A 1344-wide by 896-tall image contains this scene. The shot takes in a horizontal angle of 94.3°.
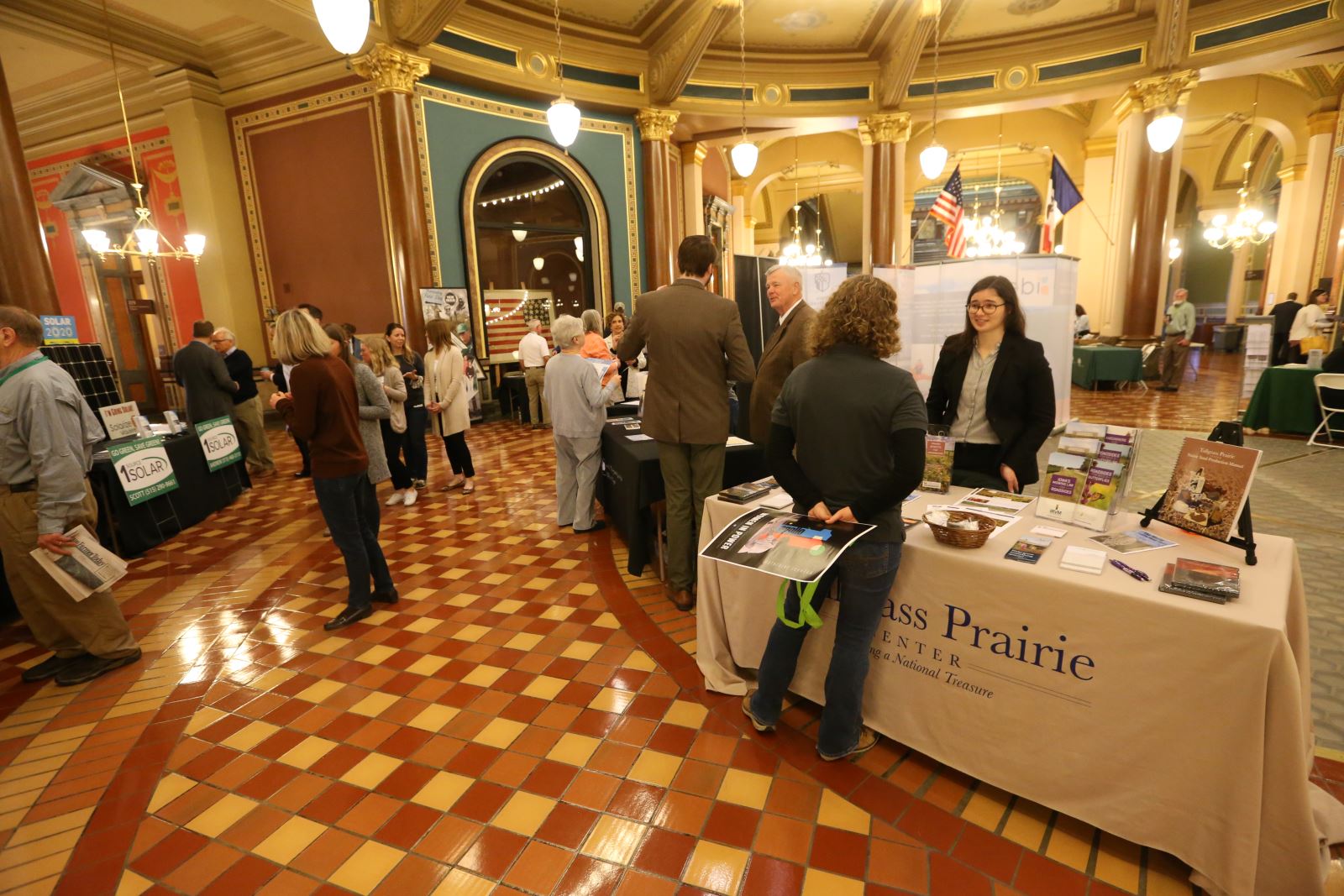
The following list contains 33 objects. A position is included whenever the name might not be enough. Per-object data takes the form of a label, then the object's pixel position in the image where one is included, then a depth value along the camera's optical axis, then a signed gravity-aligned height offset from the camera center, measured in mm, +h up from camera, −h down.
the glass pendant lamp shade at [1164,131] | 6855 +1753
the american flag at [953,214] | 6961 +945
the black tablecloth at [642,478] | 3400 -907
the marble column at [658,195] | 9500 +1814
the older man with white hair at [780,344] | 2965 -173
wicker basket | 1794 -670
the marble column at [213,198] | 7980 +1714
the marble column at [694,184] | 11461 +2330
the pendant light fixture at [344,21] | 3283 +1588
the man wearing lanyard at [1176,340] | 9539 -730
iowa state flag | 7329 +1202
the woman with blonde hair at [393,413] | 4770 -701
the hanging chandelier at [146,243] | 7470 +1254
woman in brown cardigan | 2920 -527
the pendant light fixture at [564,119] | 5648 +1753
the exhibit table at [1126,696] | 1366 -1003
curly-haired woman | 1695 -381
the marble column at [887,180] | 10312 +2043
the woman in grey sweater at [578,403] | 3912 -542
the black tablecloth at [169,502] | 4207 -1249
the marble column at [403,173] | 7121 +1753
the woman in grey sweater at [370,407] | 4051 -534
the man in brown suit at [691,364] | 2873 -245
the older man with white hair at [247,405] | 6000 -727
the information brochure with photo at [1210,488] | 1632 -534
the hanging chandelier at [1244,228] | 14164 +1384
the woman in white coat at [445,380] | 5004 -465
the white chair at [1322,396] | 5652 -1026
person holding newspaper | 2477 -618
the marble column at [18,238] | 4117 +669
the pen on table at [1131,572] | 1576 -700
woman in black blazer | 2506 -377
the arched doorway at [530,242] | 8523 +1382
